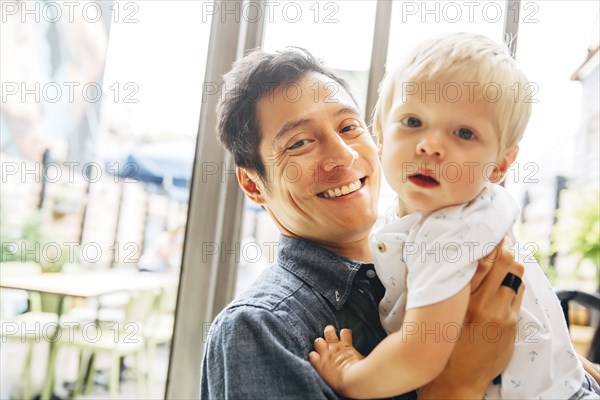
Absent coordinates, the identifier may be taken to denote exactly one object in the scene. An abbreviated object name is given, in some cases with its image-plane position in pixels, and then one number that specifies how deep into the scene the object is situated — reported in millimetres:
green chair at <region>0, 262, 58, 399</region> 2053
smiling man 1022
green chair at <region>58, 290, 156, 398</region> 2248
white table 2105
